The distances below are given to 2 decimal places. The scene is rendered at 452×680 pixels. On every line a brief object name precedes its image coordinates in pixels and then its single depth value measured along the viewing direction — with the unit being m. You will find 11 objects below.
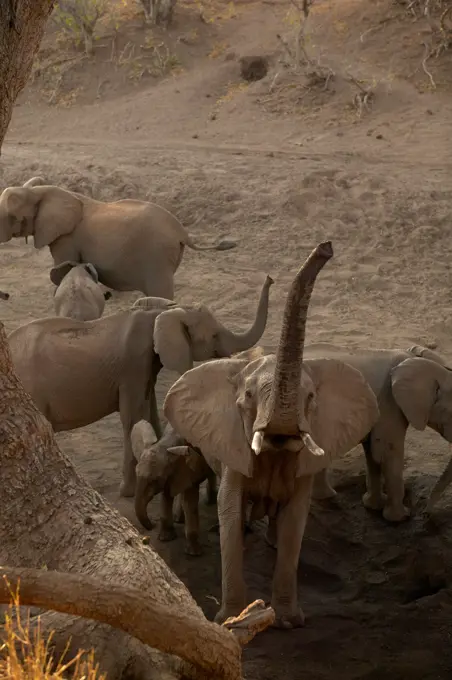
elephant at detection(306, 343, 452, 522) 11.36
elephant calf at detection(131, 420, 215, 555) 10.06
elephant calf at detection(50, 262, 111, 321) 13.71
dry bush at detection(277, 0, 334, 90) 28.22
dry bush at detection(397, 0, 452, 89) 28.20
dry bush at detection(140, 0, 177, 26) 34.06
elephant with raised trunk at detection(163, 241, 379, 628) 9.27
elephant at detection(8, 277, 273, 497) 11.74
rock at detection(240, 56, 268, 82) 30.44
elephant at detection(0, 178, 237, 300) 15.86
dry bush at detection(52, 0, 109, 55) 33.62
